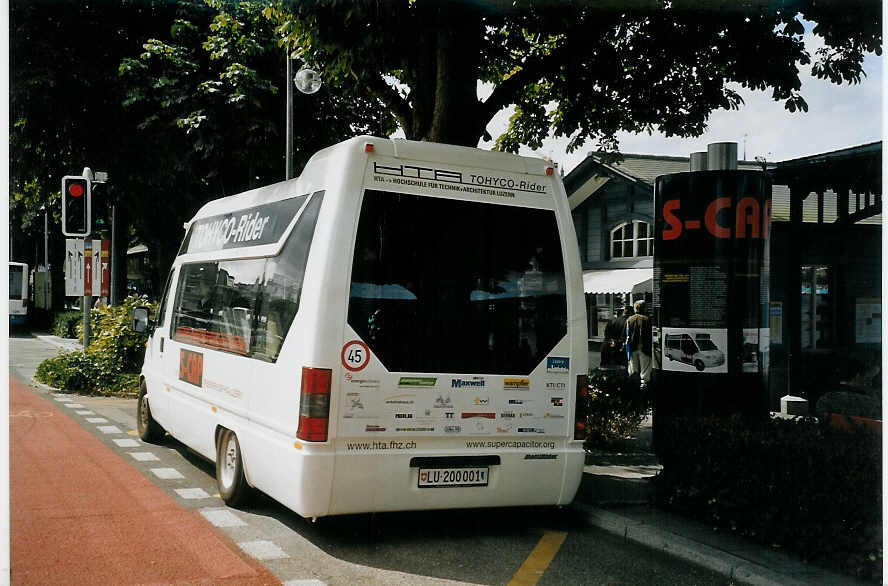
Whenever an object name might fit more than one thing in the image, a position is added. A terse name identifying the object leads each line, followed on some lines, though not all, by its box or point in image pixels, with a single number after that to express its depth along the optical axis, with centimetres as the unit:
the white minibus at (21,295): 3353
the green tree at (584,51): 902
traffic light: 1320
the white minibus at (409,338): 586
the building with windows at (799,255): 1311
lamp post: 1345
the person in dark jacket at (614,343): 1620
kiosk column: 817
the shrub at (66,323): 2933
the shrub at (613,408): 983
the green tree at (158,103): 1673
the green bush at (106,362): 1582
